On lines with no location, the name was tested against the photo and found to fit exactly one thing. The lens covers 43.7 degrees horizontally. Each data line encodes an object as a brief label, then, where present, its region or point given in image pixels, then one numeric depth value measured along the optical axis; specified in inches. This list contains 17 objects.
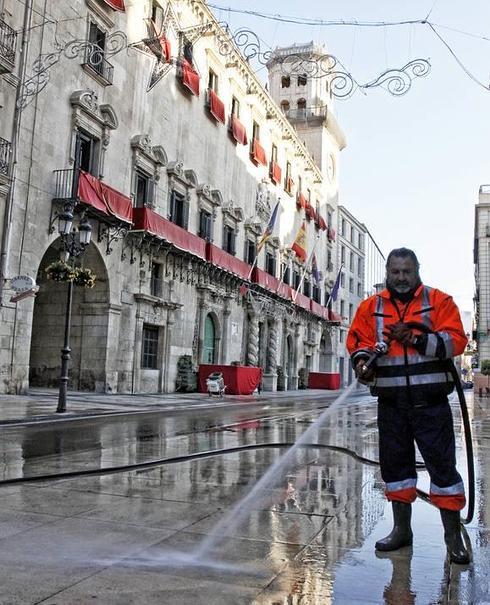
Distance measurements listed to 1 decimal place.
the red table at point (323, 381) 1758.1
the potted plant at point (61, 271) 611.8
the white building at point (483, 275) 2025.1
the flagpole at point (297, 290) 1650.8
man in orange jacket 138.6
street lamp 534.0
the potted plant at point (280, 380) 1576.0
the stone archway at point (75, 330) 876.6
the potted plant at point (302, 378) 1773.9
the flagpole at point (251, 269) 1326.3
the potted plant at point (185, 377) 1053.4
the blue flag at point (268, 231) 1288.1
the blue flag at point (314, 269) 1580.0
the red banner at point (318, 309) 1847.7
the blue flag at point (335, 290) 1745.9
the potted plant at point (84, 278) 650.2
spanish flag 1446.9
